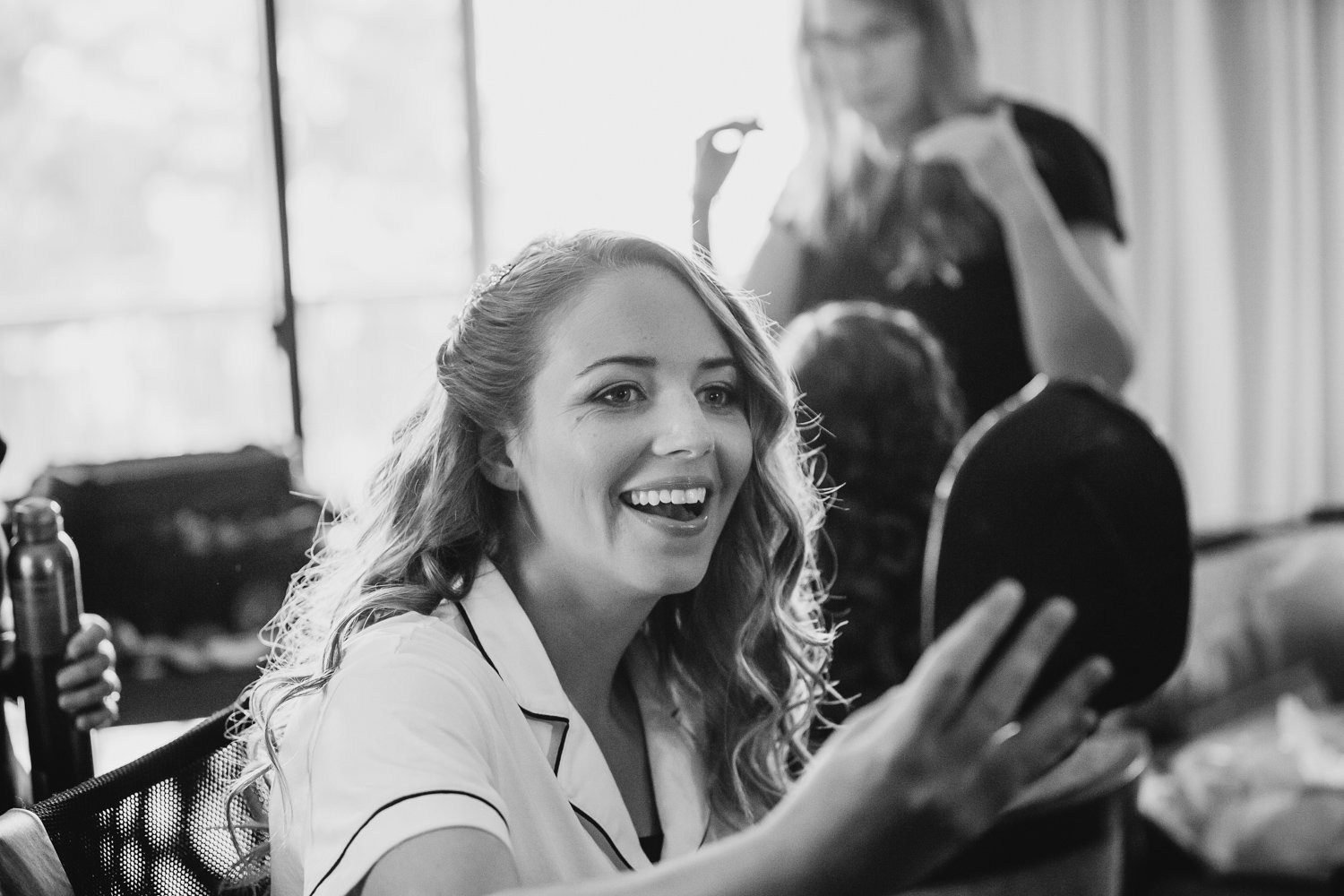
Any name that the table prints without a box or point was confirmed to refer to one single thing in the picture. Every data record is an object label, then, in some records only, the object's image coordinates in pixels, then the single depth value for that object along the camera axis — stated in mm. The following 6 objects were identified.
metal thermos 1289
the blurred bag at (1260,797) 2447
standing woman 3137
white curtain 3680
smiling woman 895
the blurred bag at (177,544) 2996
